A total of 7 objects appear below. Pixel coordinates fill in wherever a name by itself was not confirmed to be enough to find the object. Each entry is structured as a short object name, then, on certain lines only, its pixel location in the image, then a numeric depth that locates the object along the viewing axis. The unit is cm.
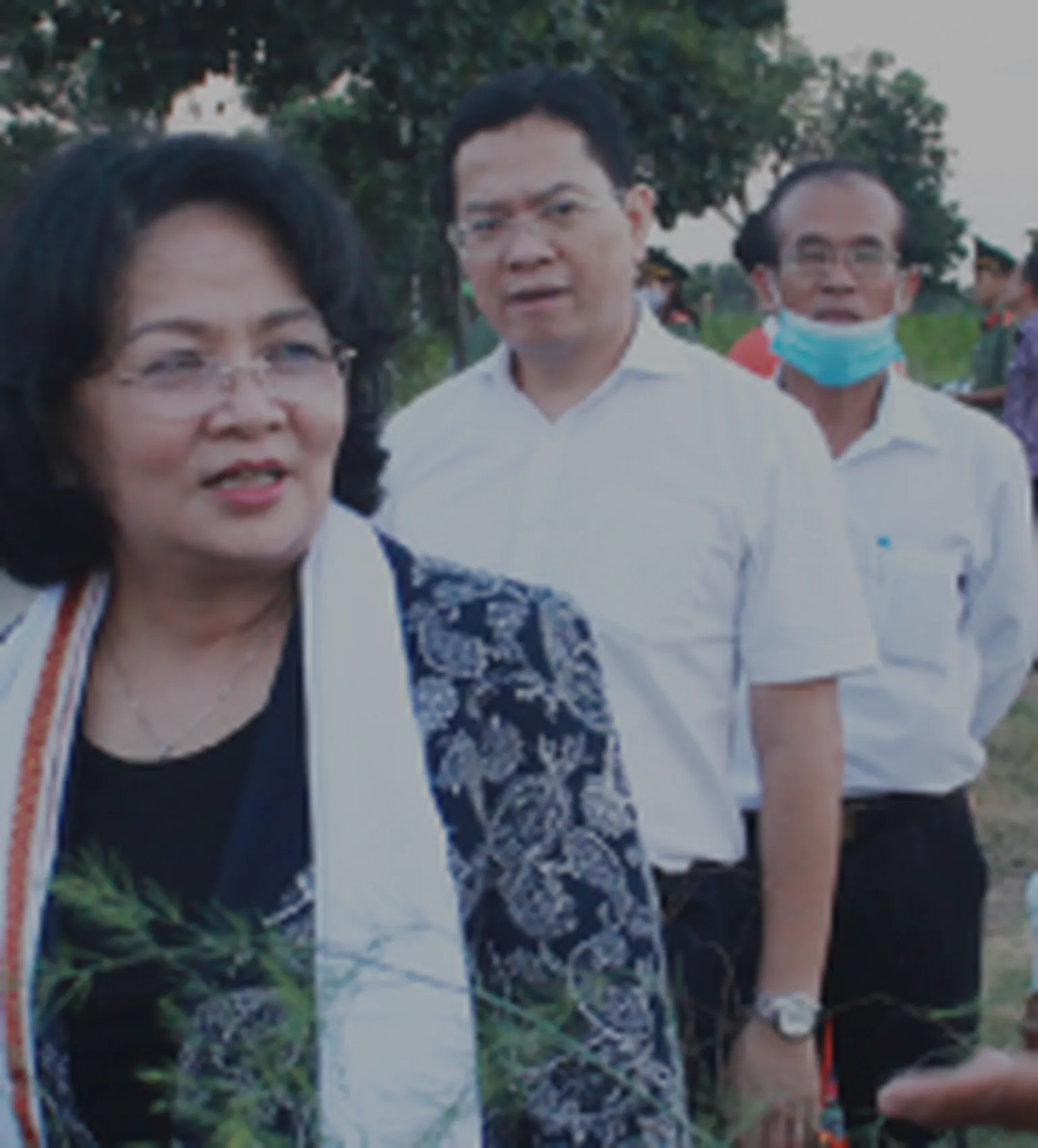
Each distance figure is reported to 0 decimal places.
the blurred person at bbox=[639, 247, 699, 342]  991
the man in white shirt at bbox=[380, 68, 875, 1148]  262
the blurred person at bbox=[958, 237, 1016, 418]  1058
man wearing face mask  324
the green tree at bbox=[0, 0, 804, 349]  1005
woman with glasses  175
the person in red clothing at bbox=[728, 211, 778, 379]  383
